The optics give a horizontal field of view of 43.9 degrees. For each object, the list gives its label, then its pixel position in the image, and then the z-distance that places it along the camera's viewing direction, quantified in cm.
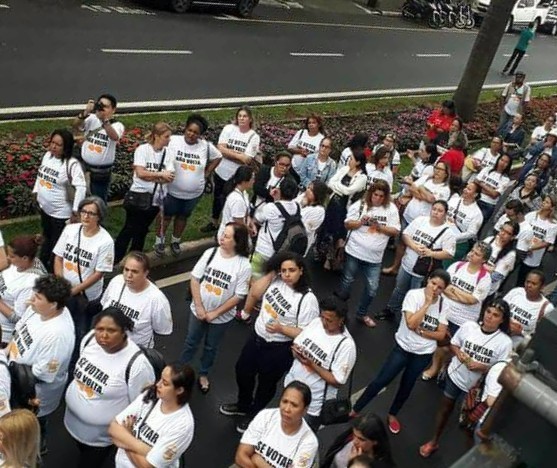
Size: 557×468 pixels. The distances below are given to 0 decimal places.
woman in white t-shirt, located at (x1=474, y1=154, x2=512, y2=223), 928
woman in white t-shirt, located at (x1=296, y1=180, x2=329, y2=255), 706
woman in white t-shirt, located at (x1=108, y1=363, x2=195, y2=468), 404
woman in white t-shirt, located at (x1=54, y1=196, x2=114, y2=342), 564
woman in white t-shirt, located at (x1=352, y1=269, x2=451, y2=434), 579
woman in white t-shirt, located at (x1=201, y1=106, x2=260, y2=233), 823
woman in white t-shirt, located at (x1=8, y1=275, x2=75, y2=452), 445
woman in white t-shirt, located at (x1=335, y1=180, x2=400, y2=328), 734
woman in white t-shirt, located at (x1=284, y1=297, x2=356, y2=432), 498
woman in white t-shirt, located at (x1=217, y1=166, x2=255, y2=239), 691
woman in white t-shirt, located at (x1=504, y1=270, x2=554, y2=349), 636
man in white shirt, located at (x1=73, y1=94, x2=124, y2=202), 747
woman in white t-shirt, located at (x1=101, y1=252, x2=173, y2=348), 505
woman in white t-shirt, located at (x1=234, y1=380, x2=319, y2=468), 424
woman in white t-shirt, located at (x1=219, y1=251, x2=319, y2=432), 542
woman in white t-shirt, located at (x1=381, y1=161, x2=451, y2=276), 828
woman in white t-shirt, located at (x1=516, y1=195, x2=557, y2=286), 812
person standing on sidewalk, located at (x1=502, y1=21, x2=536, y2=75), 2062
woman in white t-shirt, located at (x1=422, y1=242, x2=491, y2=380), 663
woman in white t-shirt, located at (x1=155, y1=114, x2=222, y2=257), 747
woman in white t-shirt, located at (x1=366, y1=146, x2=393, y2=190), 842
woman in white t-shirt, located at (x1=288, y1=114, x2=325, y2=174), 885
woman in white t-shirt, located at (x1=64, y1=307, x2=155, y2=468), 437
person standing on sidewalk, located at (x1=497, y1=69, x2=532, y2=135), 1386
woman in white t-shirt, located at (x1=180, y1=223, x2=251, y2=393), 567
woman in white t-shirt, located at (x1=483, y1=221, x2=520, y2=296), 746
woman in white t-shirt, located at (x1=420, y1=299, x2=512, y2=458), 566
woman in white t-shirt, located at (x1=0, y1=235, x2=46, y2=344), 507
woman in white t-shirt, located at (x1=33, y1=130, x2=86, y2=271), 647
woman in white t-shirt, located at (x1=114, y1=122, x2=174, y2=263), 720
